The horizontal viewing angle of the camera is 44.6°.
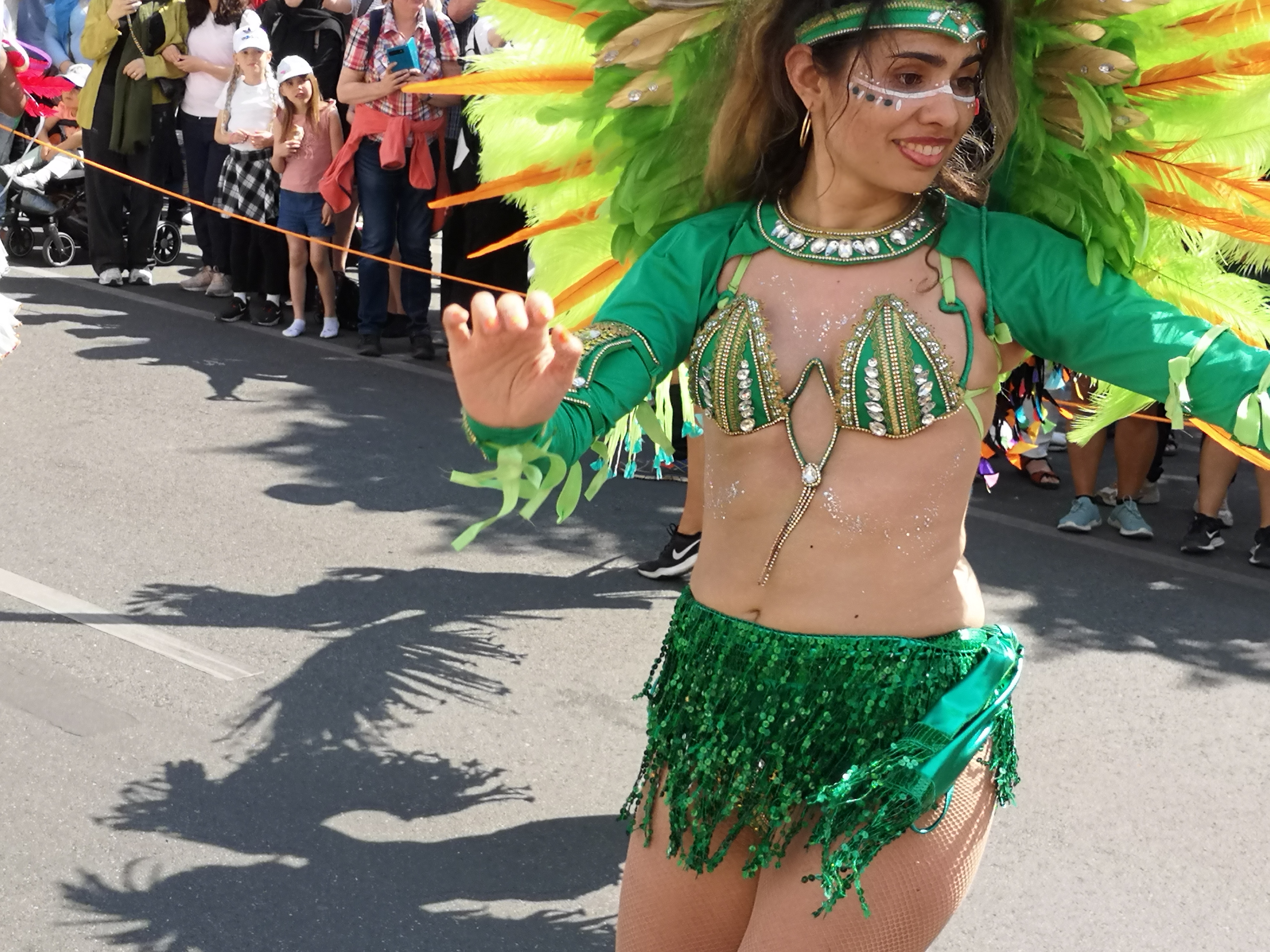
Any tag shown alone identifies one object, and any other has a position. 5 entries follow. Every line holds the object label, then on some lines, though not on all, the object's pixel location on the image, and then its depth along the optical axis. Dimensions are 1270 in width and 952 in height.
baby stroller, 10.30
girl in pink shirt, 8.42
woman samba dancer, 2.10
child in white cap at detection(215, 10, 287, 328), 8.63
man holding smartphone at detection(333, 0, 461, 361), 7.77
